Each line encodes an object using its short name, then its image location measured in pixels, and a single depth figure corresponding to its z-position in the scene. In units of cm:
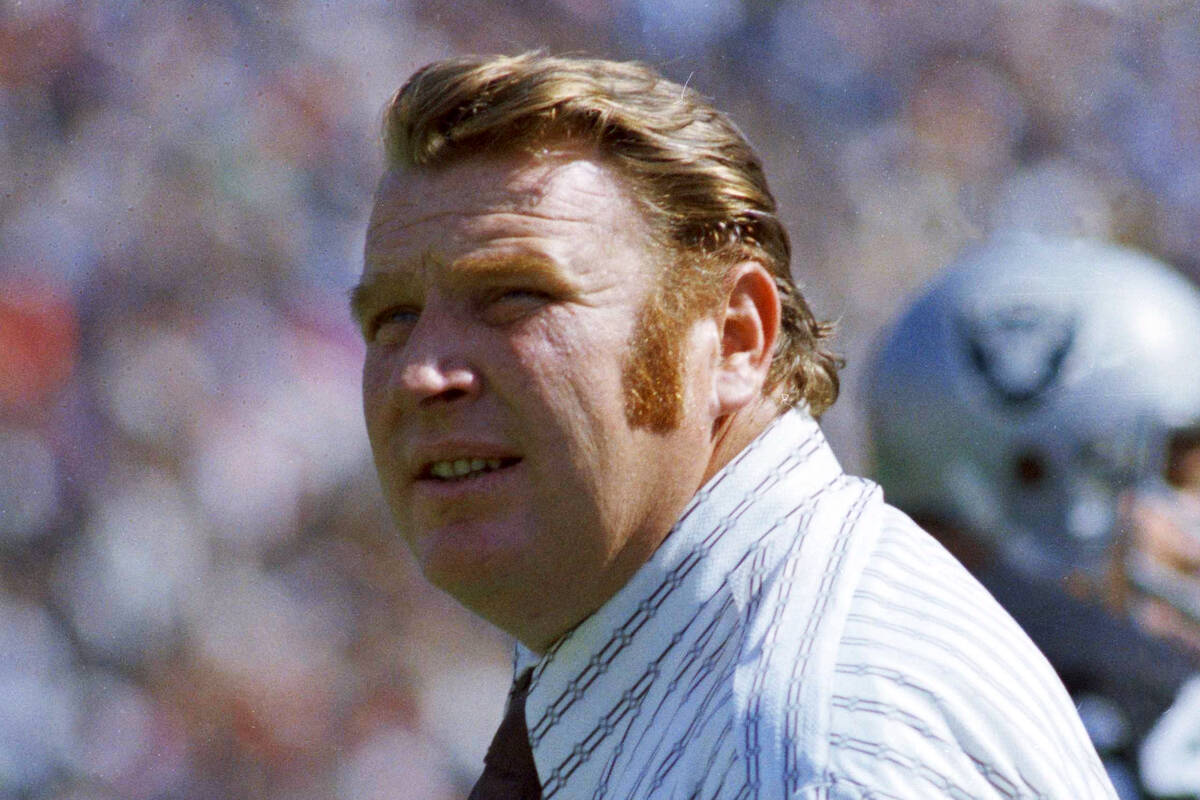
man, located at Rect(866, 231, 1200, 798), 591
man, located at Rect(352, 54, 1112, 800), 514
